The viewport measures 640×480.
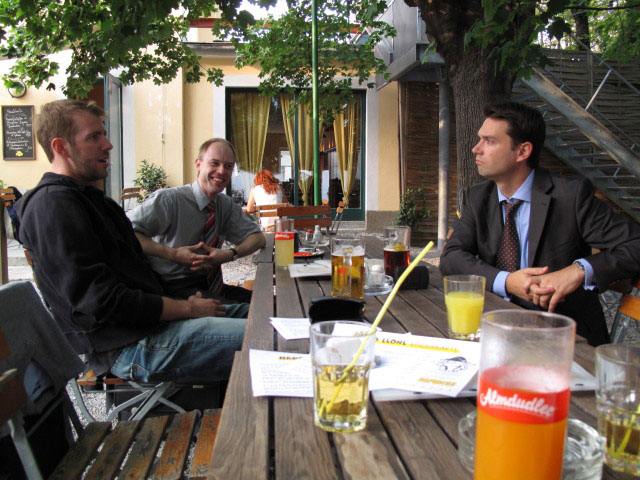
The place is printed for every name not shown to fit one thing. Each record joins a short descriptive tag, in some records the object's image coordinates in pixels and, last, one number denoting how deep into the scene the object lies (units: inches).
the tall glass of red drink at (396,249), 89.2
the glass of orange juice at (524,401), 25.2
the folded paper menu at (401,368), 42.9
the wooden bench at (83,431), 58.2
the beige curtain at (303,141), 414.3
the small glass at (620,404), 32.1
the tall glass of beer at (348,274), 78.1
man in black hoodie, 76.5
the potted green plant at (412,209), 379.9
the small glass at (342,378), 36.8
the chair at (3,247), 195.1
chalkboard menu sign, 375.9
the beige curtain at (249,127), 404.8
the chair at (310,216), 189.8
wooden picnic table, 31.8
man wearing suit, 85.0
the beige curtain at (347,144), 415.2
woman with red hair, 281.0
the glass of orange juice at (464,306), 58.0
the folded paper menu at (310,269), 95.2
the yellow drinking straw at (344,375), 36.7
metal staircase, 254.4
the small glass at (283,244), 107.3
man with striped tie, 117.6
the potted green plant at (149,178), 370.6
